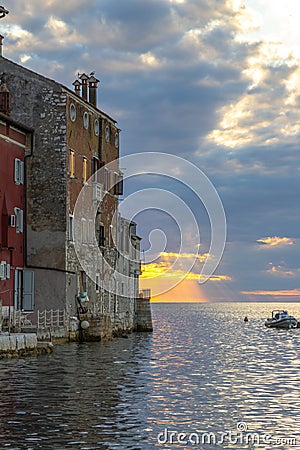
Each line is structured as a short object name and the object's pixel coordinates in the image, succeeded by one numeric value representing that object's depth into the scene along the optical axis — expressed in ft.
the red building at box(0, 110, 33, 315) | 151.02
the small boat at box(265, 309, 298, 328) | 345.51
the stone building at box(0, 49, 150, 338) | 164.45
